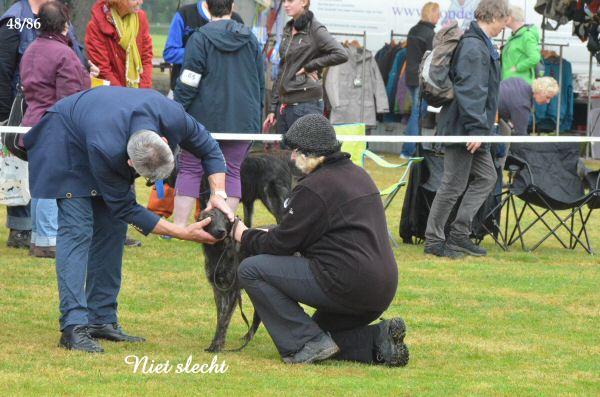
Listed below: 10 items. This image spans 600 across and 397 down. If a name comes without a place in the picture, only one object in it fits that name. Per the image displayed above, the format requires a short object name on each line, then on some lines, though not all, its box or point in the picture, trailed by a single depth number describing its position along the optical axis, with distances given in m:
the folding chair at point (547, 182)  17.54
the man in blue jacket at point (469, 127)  16.07
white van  32.27
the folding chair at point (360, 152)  17.84
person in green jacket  25.23
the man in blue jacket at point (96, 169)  9.75
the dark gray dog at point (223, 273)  10.29
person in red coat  16.62
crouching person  9.86
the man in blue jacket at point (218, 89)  14.96
